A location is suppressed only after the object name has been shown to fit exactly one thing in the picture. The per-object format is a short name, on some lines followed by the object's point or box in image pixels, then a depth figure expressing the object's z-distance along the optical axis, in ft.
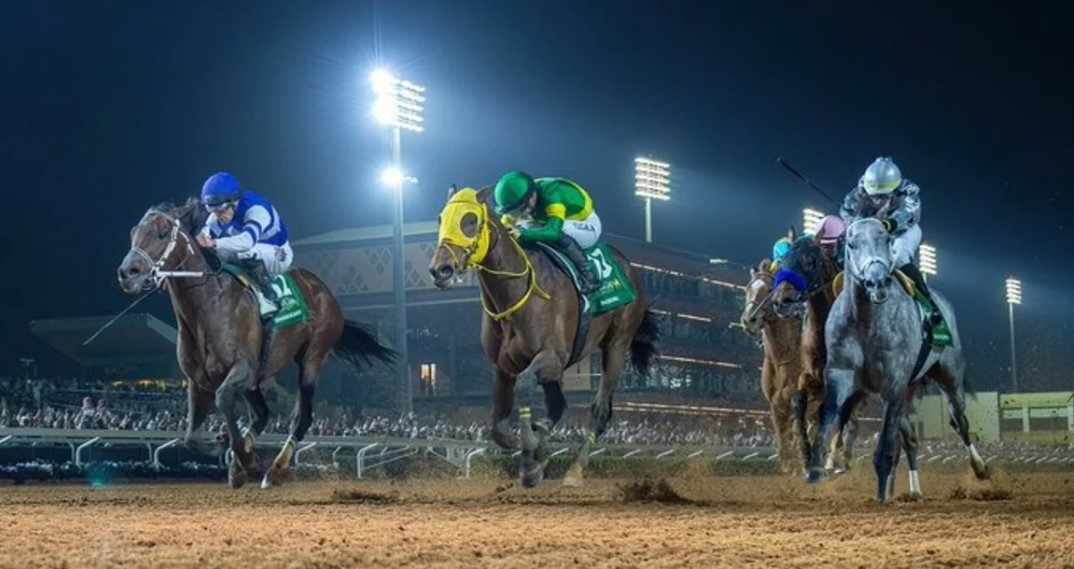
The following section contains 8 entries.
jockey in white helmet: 35.81
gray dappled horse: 34.68
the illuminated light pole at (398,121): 86.22
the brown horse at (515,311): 35.42
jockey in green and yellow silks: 38.81
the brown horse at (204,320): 37.81
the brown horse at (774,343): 45.78
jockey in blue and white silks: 40.06
